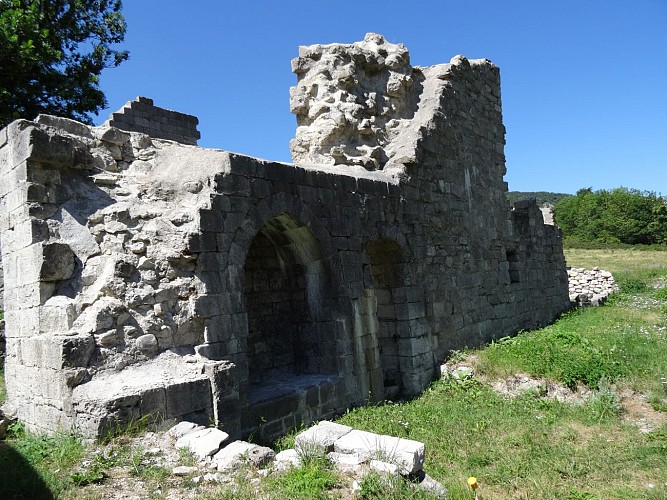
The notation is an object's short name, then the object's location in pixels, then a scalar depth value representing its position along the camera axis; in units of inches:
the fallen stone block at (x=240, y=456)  162.2
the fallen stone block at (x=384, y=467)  158.9
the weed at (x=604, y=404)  264.9
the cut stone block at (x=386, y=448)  163.5
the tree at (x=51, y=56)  454.4
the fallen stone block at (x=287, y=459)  168.1
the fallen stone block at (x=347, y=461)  166.7
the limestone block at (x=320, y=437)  177.7
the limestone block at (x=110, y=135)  228.7
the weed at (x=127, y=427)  169.8
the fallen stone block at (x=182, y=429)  181.0
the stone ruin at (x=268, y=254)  199.8
